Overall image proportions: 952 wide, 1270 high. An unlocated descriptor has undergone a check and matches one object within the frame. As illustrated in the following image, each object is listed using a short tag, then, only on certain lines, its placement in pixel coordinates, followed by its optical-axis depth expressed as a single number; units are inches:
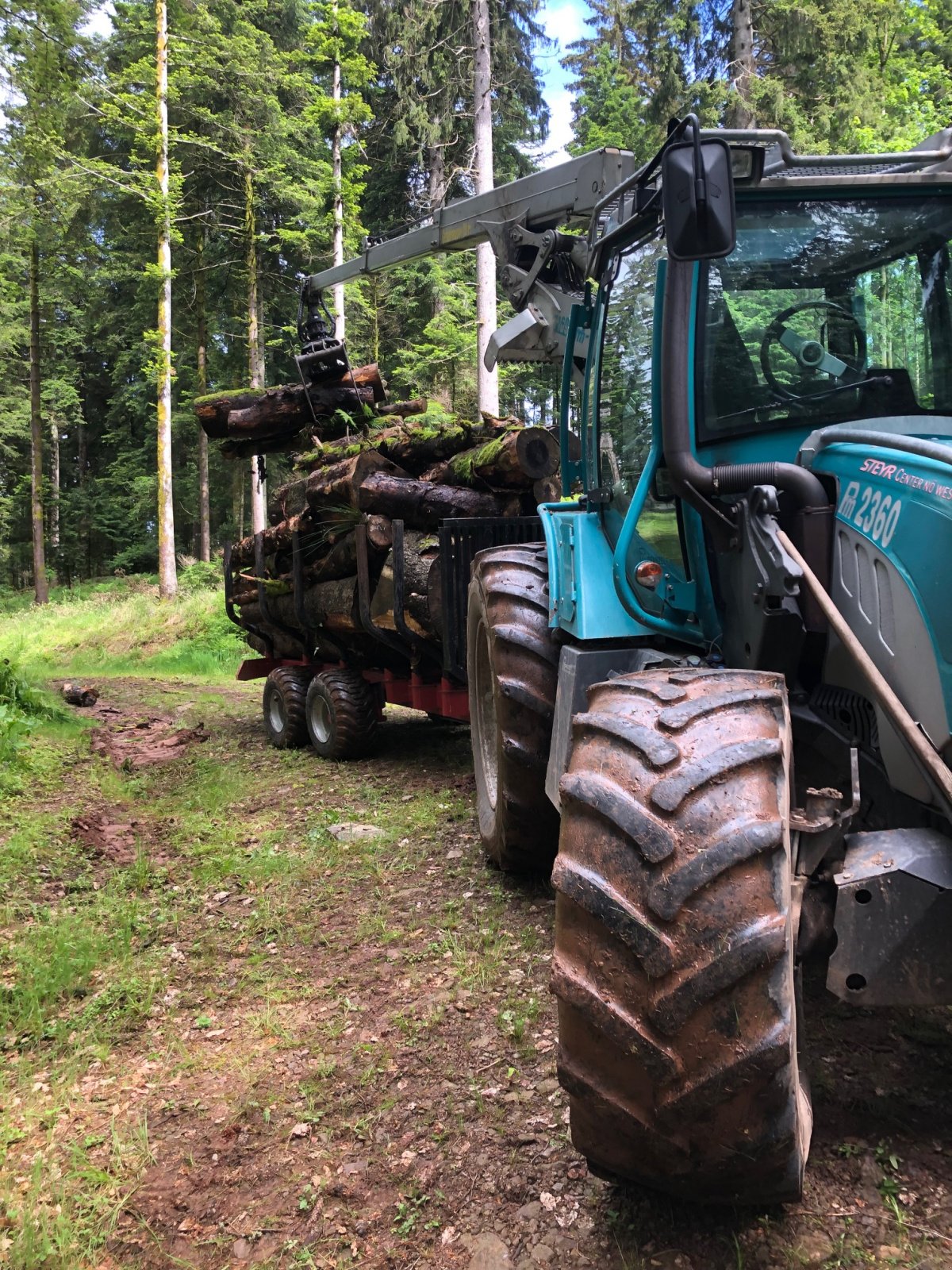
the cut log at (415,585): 272.8
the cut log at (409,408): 374.9
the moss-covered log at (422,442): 304.3
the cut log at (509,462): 274.5
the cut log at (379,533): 289.3
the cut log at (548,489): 282.5
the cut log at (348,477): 296.4
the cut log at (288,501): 342.7
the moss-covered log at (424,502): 289.0
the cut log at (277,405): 367.6
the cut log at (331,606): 303.6
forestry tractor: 77.9
